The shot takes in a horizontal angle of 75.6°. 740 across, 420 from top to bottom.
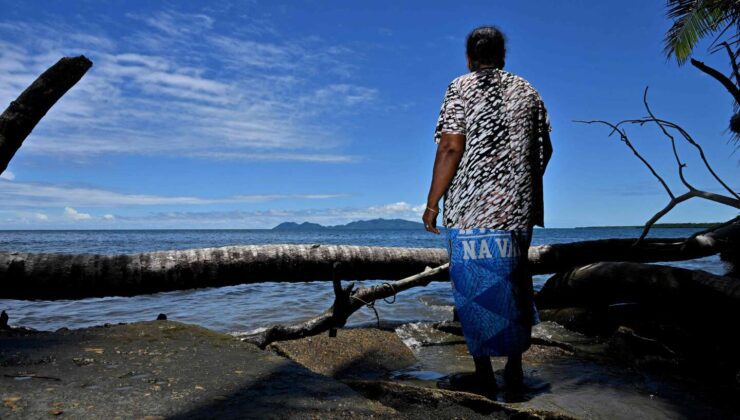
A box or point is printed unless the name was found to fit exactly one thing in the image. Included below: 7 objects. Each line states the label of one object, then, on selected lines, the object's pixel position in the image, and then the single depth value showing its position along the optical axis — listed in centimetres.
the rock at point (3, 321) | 409
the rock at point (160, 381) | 182
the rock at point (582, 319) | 494
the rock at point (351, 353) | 374
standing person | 280
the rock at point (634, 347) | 388
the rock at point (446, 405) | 228
